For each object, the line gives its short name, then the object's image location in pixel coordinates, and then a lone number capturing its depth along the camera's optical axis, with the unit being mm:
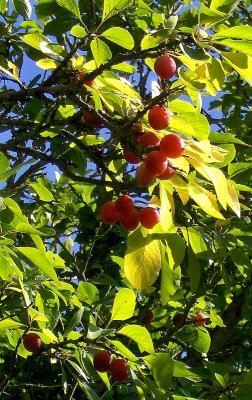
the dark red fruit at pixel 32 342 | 1848
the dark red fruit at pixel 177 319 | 2740
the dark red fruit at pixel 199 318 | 2686
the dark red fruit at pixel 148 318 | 2658
